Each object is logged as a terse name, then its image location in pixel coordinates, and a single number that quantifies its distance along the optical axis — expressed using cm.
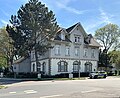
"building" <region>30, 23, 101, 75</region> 2307
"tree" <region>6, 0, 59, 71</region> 2083
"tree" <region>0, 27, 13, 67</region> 2978
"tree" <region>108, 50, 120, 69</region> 3230
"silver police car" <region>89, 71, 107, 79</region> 2071
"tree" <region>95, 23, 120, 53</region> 3477
